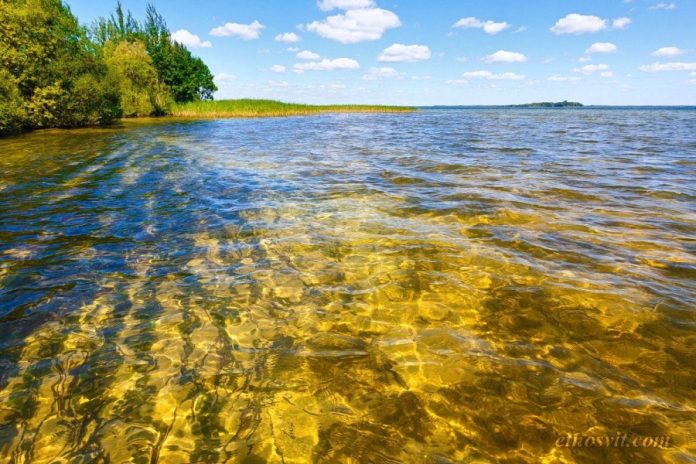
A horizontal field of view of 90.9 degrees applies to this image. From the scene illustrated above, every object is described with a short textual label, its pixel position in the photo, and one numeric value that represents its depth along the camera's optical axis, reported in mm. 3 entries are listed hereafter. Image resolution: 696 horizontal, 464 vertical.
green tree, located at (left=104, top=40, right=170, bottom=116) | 42438
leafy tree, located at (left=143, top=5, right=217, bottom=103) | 63594
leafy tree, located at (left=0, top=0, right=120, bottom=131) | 25984
